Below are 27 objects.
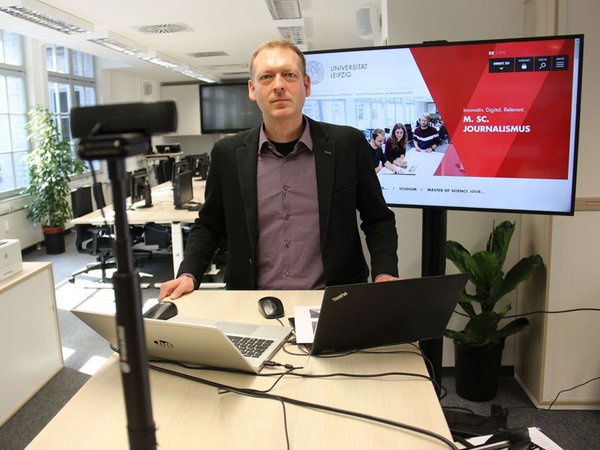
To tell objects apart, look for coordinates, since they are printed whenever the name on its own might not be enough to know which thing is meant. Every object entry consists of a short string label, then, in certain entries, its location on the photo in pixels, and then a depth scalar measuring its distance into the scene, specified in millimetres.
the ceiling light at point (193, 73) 10047
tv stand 1948
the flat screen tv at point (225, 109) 10717
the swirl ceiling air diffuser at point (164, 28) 6511
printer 2947
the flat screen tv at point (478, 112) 1688
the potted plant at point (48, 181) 6738
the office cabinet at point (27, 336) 2838
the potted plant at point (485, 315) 2631
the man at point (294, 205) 1818
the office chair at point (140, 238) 5887
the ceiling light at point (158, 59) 8293
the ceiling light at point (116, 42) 6652
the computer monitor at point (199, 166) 8000
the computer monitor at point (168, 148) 10867
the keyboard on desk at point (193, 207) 5113
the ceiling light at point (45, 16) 4840
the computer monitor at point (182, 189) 5130
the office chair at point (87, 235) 5117
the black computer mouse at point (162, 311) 1425
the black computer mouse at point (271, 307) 1543
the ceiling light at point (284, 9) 5450
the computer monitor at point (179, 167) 6379
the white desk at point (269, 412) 966
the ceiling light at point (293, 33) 6891
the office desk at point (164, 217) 4763
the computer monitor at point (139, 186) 5361
